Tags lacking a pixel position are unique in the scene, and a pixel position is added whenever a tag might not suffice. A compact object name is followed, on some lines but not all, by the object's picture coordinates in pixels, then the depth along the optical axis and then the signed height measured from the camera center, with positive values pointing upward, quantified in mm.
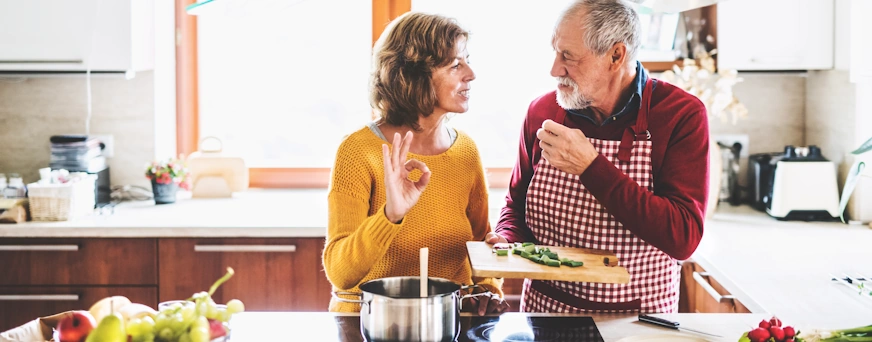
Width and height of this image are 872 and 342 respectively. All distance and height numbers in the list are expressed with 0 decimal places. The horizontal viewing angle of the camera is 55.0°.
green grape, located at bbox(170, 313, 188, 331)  1163 -260
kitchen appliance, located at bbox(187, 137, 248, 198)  3354 -153
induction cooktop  1547 -368
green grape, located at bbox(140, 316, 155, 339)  1159 -262
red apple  1194 -273
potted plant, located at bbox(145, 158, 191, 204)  3191 -159
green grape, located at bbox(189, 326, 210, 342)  1140 -270
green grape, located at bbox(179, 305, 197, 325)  1170 -251
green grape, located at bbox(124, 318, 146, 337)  1160 -266
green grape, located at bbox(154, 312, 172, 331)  1172 -261
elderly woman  1816 -60
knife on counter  1583 -359
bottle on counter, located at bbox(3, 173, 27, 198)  2971 -189
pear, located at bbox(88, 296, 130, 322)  1278 -263
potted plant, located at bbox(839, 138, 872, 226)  1804 -109
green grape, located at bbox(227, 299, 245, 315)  1258 -257
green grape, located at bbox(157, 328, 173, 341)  1160 -274
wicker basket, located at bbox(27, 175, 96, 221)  2828 -218
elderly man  1778 -54
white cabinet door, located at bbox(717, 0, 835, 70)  2965 +356
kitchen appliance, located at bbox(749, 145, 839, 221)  2943 -186
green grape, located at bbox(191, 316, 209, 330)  1160 -260
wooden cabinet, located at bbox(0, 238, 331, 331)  2809 -447
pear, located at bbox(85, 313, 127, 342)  1114 -260
